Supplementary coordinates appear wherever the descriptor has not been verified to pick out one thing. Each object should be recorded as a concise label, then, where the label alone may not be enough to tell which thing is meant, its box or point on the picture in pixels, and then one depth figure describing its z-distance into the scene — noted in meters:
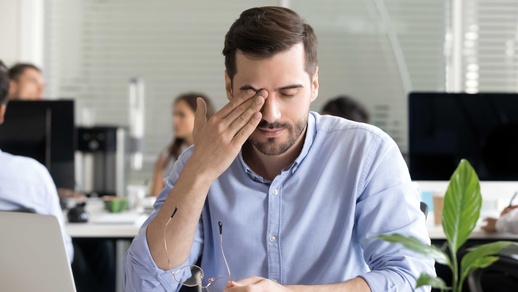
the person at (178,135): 5.30
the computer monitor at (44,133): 3.78
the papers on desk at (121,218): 3.59
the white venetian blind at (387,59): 7.14
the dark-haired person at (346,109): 5.05
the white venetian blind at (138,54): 7.21
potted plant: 1.12
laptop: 1.50
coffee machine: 6.30
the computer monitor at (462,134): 3.79
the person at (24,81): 5.57
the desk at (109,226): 3.46
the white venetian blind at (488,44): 7.12
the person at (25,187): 2.96
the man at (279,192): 1.87
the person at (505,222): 3.41
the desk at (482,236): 3.46
